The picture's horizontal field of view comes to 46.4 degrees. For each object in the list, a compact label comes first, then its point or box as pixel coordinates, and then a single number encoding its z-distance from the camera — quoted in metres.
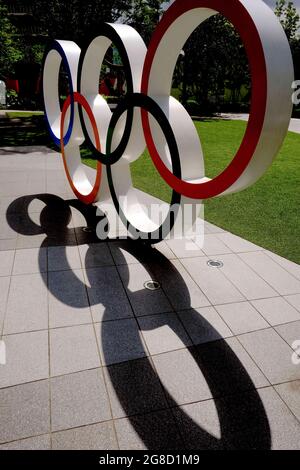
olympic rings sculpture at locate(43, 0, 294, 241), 4.48
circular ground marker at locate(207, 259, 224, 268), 8.44
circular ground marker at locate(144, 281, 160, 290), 7.53
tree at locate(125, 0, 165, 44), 30.48
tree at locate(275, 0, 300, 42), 50.31
